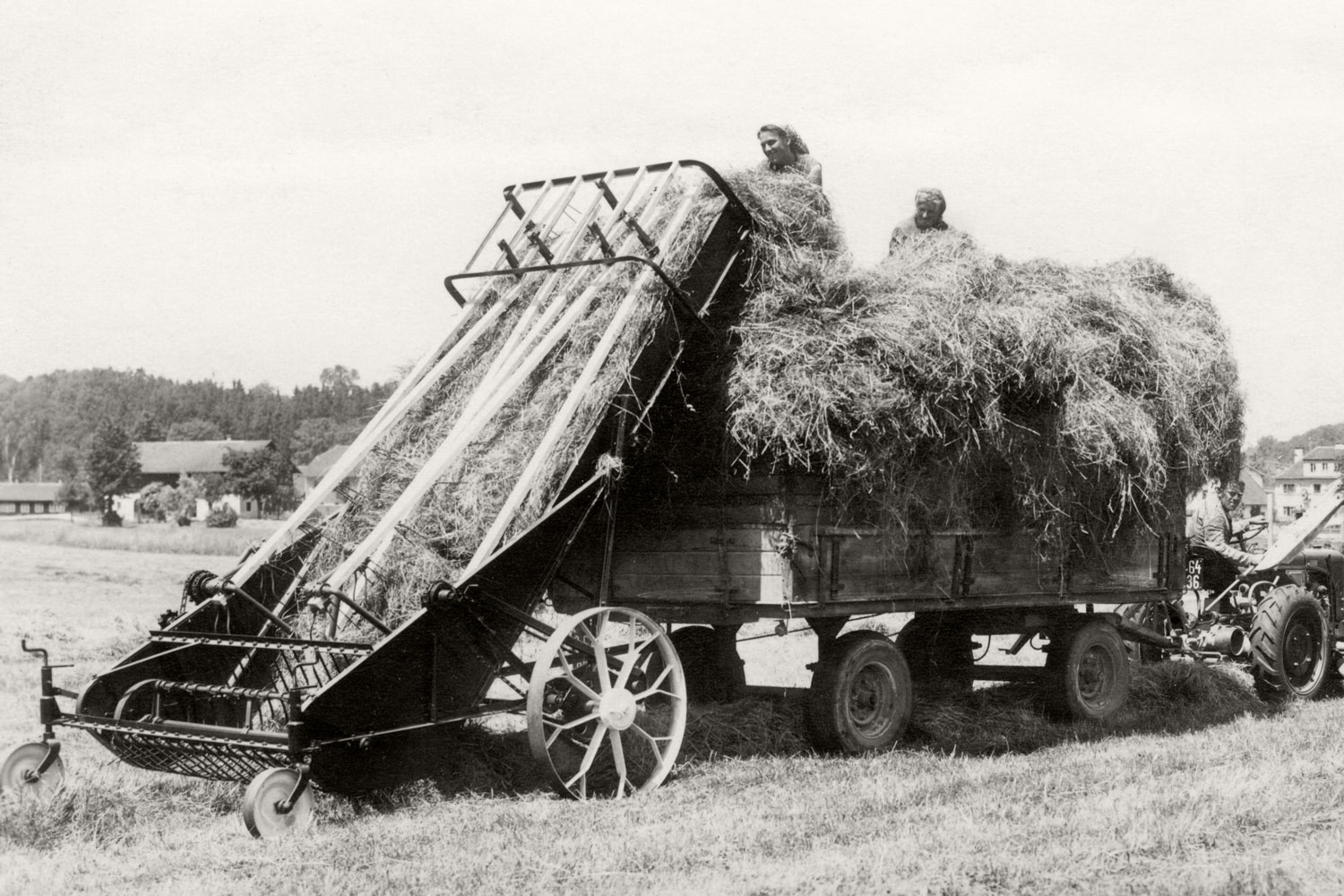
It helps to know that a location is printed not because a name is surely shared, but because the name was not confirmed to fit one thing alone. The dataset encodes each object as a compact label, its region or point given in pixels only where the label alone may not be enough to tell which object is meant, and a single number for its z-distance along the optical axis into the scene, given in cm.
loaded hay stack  821
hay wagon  701
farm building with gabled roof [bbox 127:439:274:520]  10652
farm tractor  1136
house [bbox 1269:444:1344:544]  9856
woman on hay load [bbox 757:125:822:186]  980
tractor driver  1221
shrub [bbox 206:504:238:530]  6456
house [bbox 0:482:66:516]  9244
